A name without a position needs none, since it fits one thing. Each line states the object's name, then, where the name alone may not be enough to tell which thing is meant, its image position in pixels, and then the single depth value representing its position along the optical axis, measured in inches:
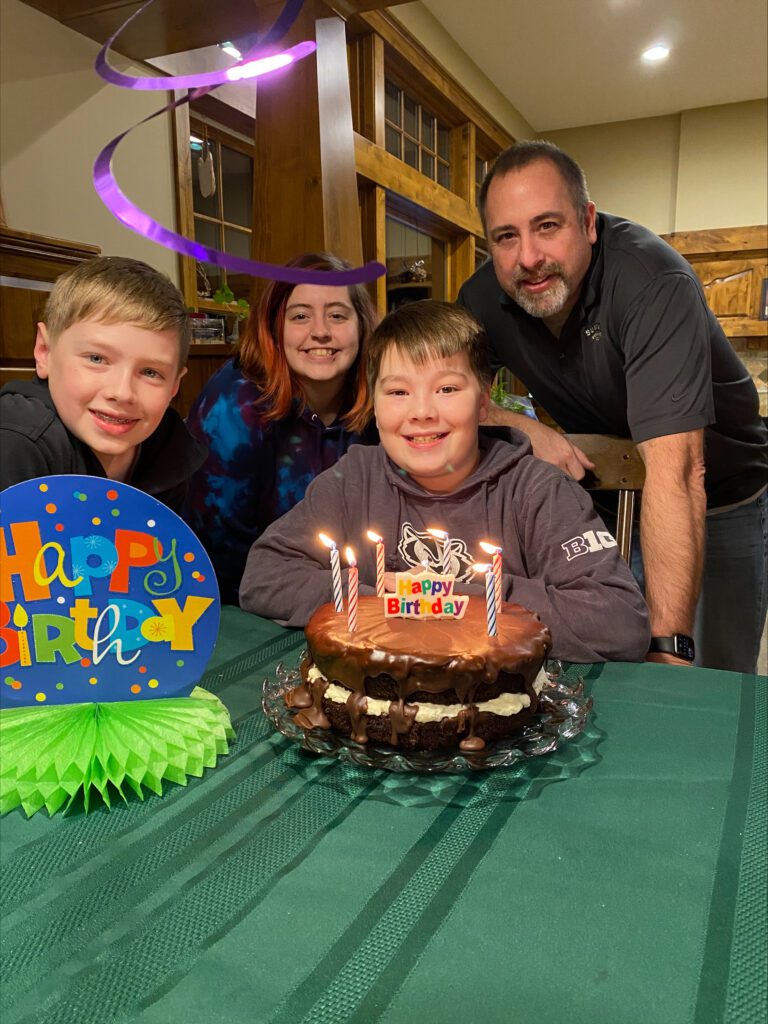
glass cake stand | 30.7
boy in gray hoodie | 50.2
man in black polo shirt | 63.2
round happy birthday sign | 33.2
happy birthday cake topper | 36.6
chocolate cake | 32.3
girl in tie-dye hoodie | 68.6
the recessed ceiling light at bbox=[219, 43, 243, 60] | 115.9
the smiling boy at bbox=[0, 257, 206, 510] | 39.8
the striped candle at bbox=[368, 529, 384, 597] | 40.1
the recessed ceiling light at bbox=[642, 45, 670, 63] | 229.1
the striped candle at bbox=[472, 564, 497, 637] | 34.0
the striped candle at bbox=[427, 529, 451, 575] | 51.9
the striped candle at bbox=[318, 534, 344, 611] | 36.0
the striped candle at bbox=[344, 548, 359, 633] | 35.4
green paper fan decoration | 28.9
